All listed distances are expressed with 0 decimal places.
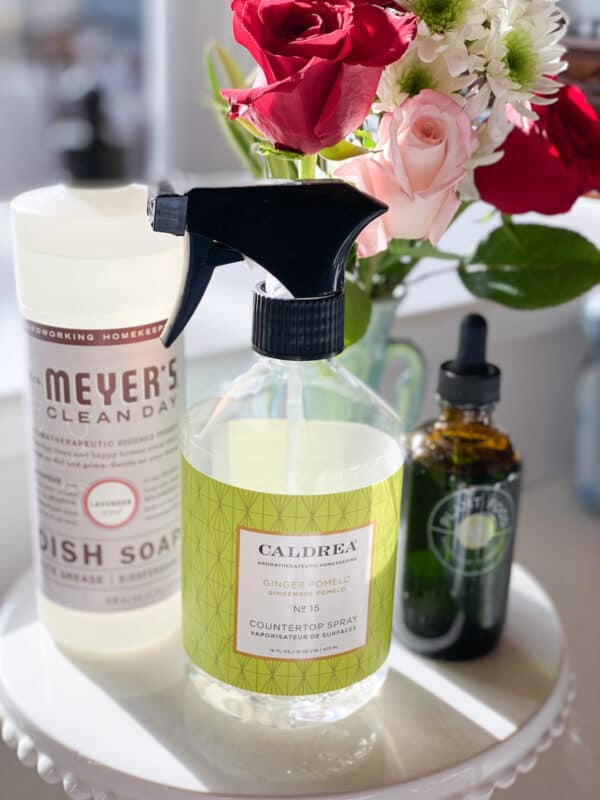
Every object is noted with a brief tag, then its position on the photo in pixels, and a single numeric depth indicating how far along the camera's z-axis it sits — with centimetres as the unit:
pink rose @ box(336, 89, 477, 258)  39
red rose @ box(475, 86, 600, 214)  44
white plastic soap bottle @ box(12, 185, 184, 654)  45
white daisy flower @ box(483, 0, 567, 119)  39
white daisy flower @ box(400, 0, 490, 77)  39
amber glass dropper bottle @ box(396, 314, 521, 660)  50
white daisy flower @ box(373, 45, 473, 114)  40
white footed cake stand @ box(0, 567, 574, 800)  44
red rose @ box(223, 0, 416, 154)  37
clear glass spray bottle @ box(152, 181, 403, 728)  40
